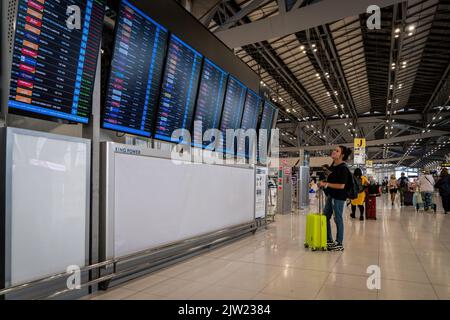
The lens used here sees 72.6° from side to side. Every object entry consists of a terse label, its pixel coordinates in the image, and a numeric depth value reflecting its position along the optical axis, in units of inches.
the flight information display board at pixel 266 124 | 301.4
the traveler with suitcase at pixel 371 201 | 372.1
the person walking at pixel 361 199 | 354.2
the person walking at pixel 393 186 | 654.7
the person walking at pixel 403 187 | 567.5
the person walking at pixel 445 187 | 434.6
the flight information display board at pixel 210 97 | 195.8
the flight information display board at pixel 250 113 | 264.8
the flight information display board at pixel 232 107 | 229.4
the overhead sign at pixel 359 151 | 679.3
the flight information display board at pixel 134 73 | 131.5
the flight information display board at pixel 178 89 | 161.3
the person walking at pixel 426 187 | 455.2
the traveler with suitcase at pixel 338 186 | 191.6
